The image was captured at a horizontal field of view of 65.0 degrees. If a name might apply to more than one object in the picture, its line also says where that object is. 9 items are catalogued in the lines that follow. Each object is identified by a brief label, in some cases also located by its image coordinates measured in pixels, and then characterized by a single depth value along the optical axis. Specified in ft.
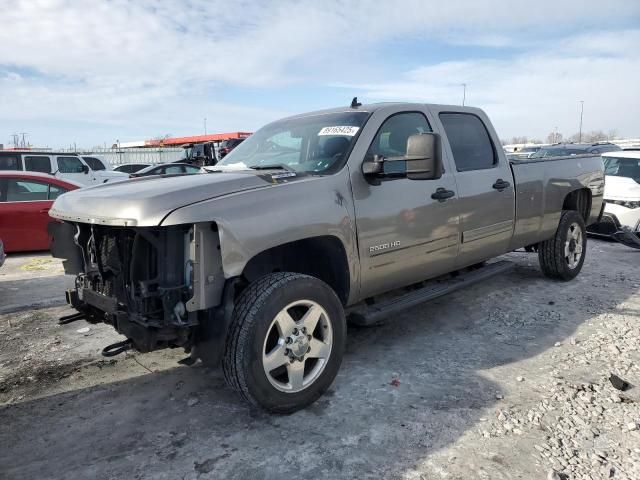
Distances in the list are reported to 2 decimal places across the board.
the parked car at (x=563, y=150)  52.85
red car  26.20
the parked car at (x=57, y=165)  43.57
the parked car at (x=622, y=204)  26.27
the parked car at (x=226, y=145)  64.38
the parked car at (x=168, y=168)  47.21
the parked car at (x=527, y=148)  84.43
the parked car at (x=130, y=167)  72.80
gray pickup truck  9.20
